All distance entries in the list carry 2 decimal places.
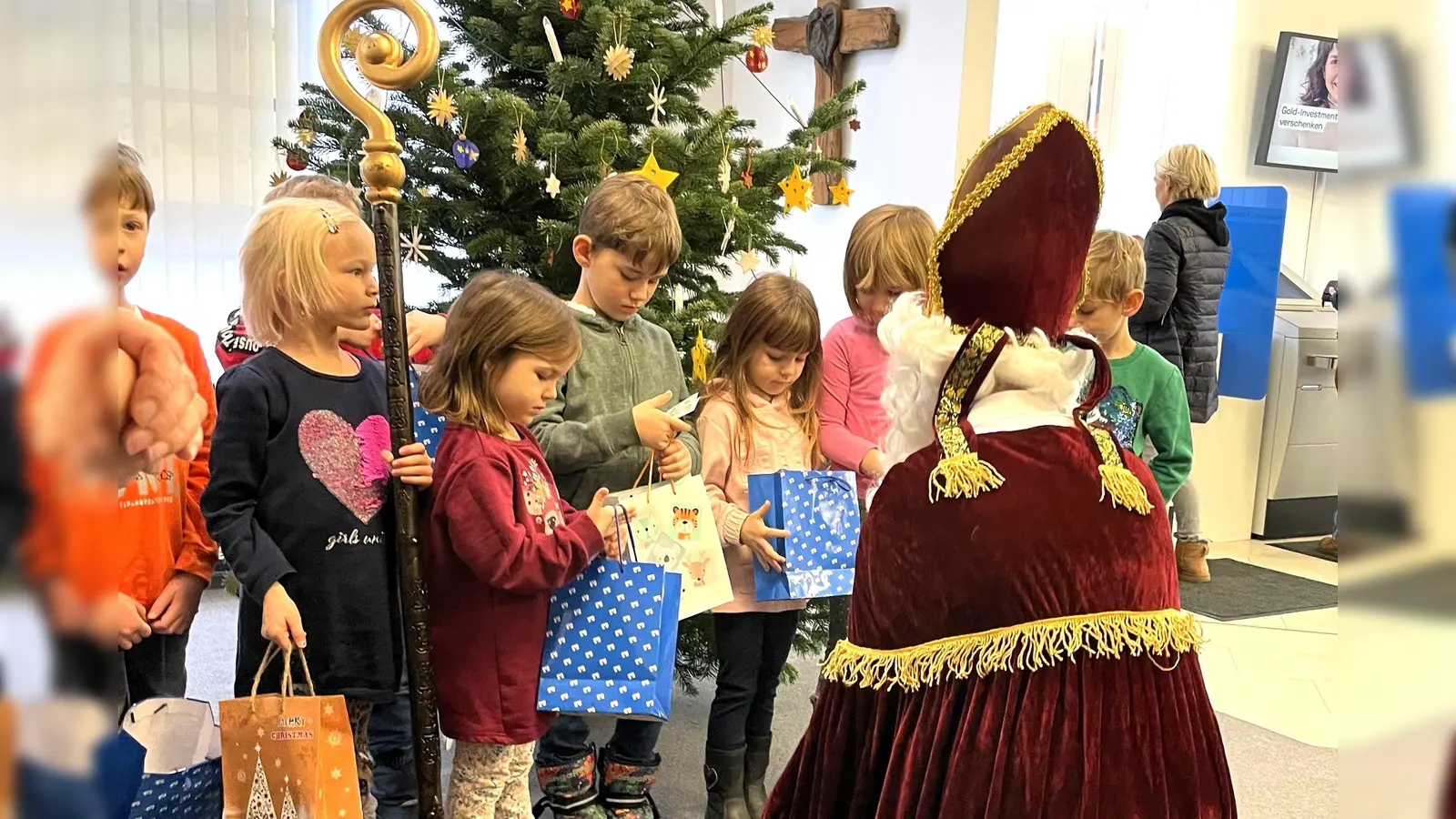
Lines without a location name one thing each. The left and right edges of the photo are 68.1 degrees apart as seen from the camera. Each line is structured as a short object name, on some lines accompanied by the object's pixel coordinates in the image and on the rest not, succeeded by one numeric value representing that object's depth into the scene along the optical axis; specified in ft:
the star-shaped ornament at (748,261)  7.80
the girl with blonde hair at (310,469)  4.93
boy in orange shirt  5.08
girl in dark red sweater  5.27
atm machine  15.88
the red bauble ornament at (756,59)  8.55
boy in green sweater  8.25
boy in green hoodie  6.15
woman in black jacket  13.21
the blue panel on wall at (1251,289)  15.70
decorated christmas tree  7.30
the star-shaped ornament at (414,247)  7.26
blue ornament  7.00
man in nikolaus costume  3.86
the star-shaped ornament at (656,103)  7.47
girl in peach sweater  6.84
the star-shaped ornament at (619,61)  7.17
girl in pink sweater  7.33
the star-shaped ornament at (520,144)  7.15
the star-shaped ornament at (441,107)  6.79
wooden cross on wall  15.64
